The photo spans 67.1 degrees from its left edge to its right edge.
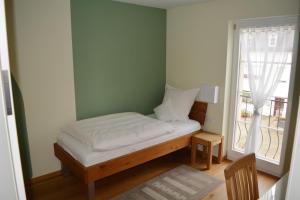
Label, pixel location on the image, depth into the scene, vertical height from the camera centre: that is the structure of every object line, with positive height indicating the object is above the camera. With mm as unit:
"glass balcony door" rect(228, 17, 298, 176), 2701 -616
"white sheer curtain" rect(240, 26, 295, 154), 2695 +14
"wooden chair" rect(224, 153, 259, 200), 1306 -720
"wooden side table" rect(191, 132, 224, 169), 3070 -1099
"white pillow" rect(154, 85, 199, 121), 3434 -688
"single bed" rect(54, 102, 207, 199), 2303 -1050
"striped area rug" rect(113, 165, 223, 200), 2533 -1489
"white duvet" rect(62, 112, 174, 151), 2436 -822
